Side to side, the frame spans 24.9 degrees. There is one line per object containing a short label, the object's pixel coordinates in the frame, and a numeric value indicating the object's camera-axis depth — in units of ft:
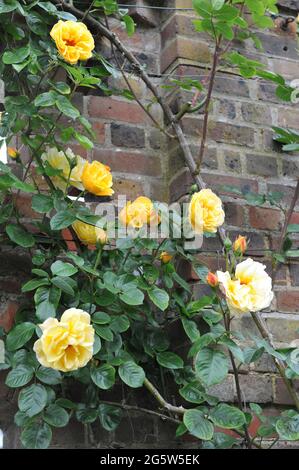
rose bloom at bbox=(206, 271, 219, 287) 4.27
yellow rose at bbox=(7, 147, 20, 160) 4.85
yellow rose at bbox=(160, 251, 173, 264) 4.76
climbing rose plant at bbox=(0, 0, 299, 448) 4.17
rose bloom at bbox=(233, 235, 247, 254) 4.50
